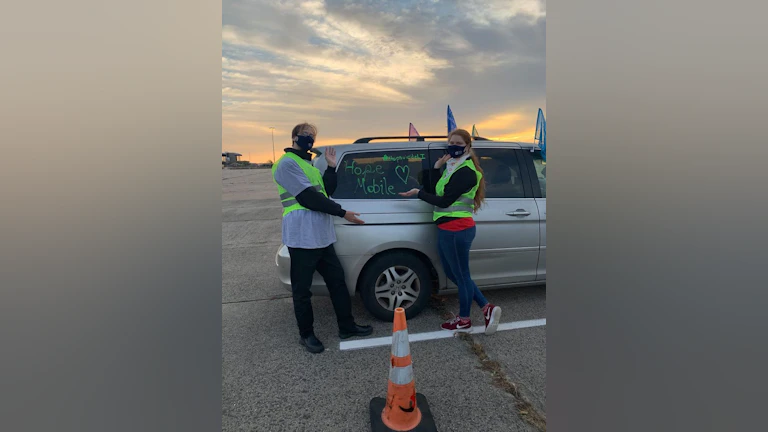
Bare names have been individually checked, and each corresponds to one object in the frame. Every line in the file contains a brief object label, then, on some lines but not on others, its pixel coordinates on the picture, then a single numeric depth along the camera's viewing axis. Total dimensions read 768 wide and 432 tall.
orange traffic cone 2.28
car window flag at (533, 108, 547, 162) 4.11
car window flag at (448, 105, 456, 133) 4.67
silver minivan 3.55
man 3.06
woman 3.27
